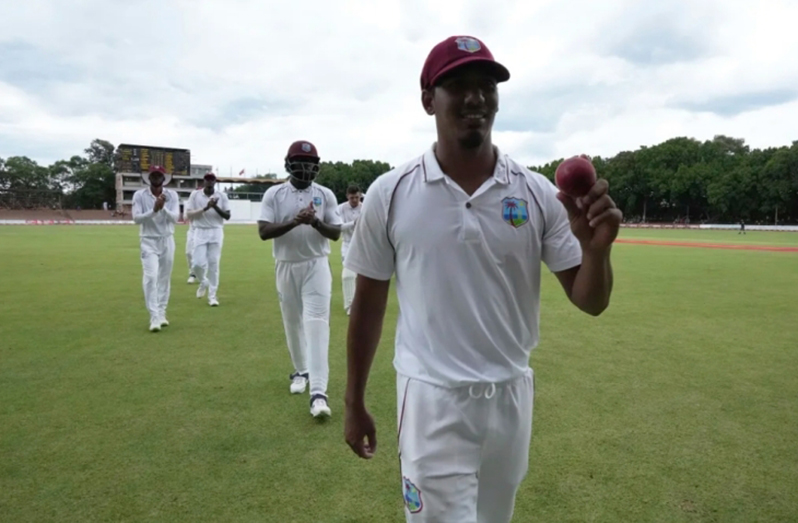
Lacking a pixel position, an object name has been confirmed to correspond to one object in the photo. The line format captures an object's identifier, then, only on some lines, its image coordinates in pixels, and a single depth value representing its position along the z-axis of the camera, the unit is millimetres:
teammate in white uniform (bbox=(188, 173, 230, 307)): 11467
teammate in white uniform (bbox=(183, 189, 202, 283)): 12273
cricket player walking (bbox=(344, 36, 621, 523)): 2164
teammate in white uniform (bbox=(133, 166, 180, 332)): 8797
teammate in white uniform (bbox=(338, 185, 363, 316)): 10203
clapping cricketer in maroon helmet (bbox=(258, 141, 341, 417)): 5637
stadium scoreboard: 80062
